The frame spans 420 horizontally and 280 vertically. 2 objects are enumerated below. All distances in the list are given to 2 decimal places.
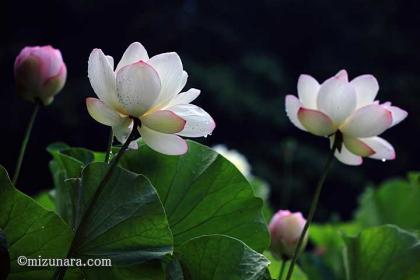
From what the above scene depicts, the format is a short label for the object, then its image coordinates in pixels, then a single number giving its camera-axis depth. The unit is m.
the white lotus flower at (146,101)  3.91
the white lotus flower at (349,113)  4.12
